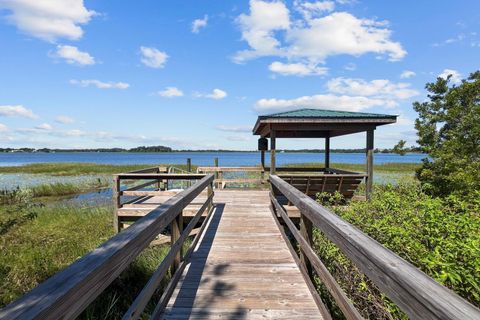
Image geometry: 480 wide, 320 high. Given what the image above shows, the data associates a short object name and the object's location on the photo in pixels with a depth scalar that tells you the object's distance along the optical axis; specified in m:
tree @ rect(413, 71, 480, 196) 8.43
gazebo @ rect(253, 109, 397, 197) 8.30
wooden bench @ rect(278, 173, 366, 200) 7.87
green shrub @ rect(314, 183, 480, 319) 2.71
